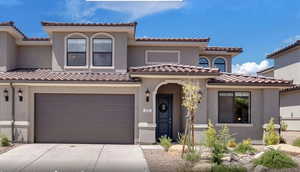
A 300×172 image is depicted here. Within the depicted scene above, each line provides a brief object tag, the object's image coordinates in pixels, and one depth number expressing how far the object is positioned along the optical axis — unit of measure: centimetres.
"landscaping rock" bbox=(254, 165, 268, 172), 724
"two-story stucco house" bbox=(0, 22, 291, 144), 1168
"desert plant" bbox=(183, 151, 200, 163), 815
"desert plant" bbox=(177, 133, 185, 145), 1103
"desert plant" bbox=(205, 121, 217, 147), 838
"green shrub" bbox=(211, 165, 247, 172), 704
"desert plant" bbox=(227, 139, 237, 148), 1121
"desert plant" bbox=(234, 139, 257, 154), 980
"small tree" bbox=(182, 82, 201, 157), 919
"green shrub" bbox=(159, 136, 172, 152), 1008
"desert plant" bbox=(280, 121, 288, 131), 1979
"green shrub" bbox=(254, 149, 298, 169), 747
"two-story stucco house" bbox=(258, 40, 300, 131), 1941
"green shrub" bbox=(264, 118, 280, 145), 1151
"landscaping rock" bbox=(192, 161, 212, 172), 725
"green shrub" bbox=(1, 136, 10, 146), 1074
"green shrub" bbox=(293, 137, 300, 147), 1099
